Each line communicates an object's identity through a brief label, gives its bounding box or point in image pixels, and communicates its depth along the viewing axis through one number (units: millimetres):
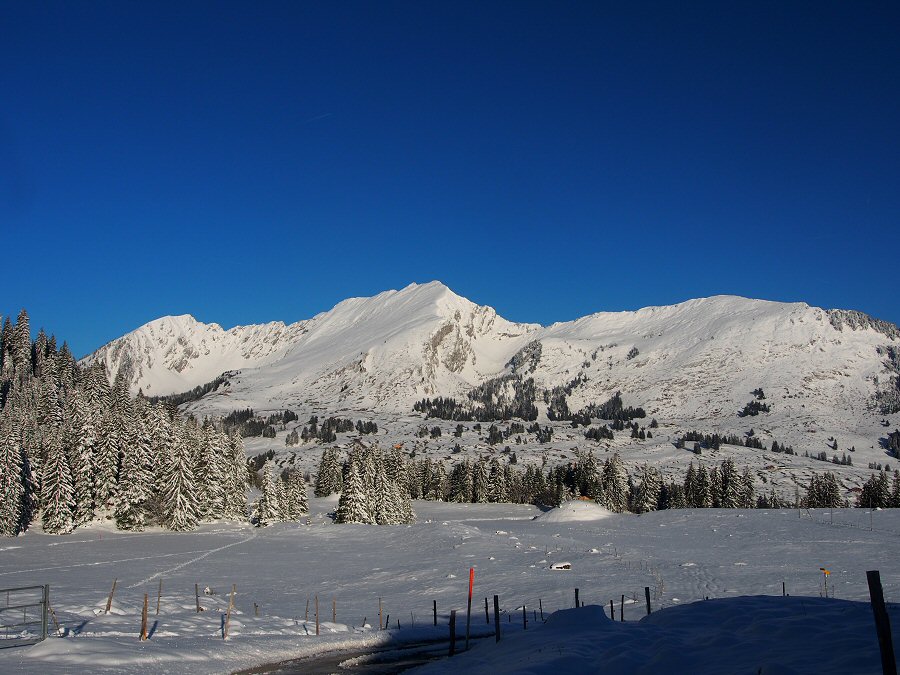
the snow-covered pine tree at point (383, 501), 98500
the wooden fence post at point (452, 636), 23578
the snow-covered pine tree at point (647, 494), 136375
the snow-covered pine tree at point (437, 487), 168875
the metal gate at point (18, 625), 20547
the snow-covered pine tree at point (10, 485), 67438
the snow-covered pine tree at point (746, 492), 132750
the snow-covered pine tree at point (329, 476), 154500
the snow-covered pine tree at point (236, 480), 98094
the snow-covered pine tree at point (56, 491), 72000
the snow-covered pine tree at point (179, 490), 80625
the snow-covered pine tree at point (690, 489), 141750
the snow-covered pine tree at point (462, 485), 162750
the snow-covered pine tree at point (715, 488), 133400
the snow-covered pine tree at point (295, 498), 105875
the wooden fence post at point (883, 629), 10000
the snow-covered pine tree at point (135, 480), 77625
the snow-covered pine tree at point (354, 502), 97500
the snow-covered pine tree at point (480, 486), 160625
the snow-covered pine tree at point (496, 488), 161125
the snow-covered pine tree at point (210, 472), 88250
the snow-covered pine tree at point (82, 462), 74312
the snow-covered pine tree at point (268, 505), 94438
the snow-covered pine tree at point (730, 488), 130625
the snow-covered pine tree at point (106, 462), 76312
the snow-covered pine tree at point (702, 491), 135500
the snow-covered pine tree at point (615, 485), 138875
